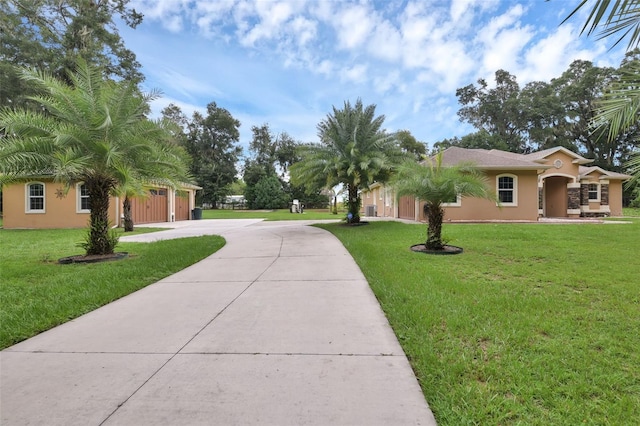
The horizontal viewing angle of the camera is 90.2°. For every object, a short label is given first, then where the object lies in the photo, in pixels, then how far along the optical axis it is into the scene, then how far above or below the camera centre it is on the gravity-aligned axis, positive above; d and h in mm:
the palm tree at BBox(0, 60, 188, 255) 7043 +1590
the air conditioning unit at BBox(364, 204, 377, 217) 26891 +5
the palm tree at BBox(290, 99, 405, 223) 13652 +2707
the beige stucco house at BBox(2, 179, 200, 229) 17297 +203
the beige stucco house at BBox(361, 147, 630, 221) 16953 +1201
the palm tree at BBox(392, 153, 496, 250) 8180 +605
